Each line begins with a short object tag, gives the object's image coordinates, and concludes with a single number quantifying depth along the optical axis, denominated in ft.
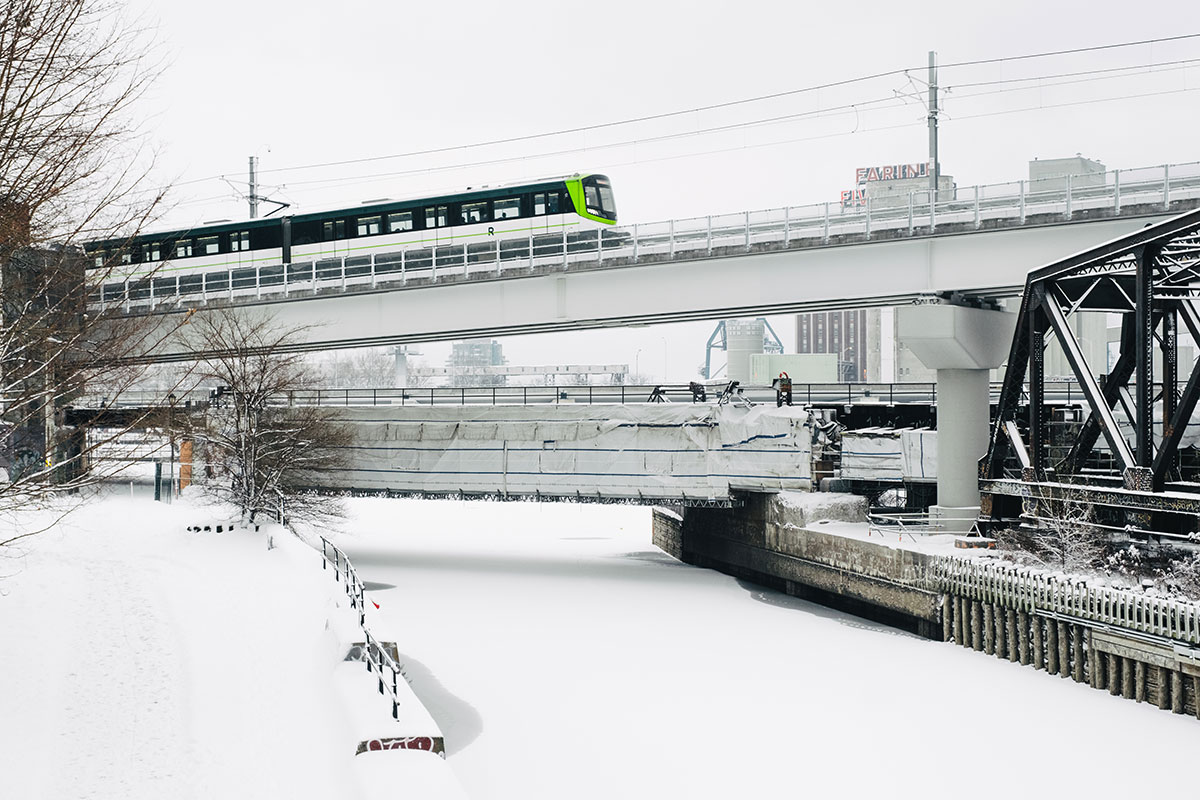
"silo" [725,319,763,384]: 547.08
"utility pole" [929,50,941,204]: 131.95
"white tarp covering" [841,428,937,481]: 119.75
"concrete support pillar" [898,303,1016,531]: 106.22
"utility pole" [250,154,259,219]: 204.03
